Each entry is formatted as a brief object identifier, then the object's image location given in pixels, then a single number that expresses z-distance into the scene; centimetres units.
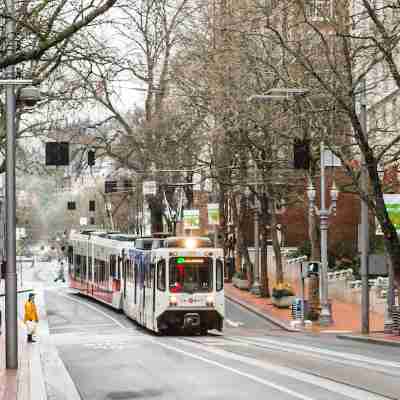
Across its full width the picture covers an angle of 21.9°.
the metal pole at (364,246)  3516
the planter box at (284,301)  4941
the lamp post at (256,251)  5724
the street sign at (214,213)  5856
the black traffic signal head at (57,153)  3933
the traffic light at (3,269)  2280
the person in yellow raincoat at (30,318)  3181
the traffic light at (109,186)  6669
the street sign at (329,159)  4316
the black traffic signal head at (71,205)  9045
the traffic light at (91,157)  5144
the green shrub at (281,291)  4938
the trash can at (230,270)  6937
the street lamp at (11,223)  2183
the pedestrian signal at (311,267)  4031
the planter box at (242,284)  6321
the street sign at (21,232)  7794
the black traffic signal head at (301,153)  3522
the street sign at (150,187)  5734
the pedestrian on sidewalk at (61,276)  9750
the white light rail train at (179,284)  3366
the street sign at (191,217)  6244
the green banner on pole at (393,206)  3256
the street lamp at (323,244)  4197
